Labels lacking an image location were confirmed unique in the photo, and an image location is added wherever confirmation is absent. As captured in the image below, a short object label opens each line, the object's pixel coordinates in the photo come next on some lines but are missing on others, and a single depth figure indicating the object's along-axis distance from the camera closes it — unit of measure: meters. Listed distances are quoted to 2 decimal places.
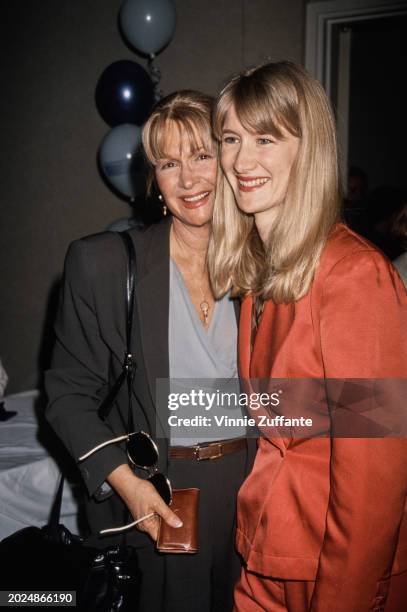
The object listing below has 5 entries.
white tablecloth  1.85
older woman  1.38
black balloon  3.31
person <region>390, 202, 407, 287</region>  2.07
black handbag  1.21
